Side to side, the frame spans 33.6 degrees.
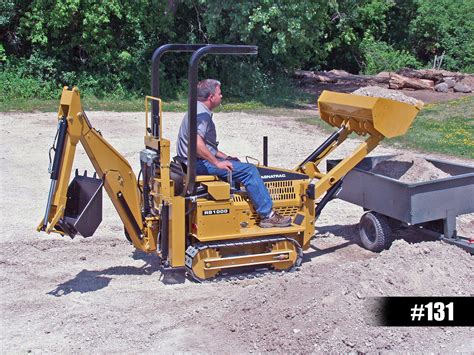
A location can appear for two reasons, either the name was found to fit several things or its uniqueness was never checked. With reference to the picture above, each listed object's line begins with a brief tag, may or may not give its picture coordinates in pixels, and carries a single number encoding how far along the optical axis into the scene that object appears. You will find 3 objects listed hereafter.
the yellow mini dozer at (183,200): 7.55
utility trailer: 8.77
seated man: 8.00
